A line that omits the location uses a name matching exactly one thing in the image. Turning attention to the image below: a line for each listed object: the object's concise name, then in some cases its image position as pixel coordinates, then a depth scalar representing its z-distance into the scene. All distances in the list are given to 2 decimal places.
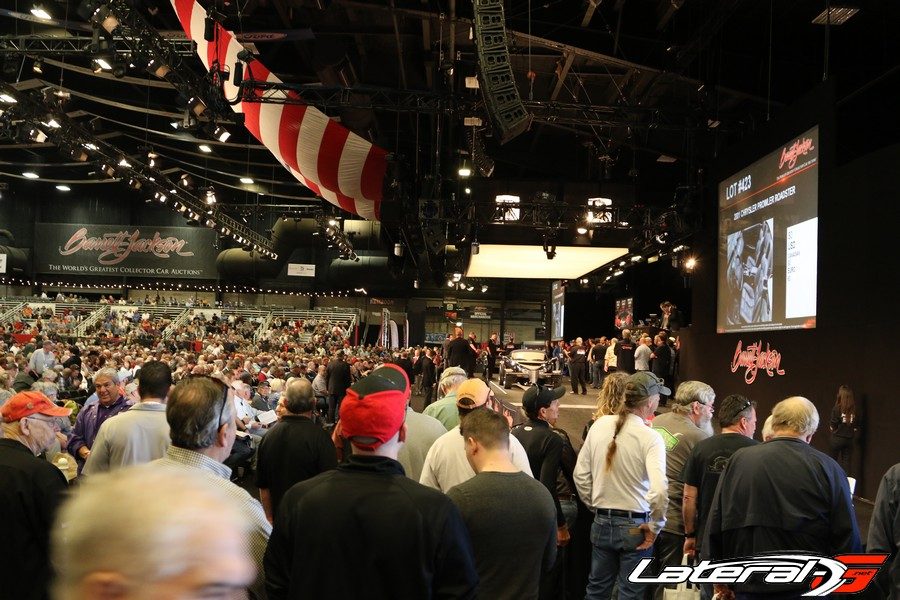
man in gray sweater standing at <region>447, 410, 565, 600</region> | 2.51
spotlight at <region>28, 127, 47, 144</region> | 14.12
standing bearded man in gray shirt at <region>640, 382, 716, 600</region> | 4.24
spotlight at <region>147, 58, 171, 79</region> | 10.04
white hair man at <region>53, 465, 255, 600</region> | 0.84
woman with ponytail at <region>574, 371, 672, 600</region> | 3.75
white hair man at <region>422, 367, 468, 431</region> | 4.96
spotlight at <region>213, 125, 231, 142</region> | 11.34
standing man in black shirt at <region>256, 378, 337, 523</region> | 4.00
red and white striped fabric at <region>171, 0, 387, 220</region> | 10.21
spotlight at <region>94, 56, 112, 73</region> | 9.74
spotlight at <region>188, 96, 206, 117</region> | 10.70
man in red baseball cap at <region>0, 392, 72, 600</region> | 2.57
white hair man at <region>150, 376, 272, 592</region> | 2.24
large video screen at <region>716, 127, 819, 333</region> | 9.35
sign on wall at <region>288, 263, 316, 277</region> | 35.19
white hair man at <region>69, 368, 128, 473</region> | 4.81
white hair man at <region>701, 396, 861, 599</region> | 2.92
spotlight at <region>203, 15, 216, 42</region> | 9.12
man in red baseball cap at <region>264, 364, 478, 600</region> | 1.92
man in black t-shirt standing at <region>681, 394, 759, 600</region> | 3.70
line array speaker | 7.38
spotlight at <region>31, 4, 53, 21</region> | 10.26
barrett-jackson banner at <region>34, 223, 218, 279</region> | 35.50
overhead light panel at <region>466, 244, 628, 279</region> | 18.75
